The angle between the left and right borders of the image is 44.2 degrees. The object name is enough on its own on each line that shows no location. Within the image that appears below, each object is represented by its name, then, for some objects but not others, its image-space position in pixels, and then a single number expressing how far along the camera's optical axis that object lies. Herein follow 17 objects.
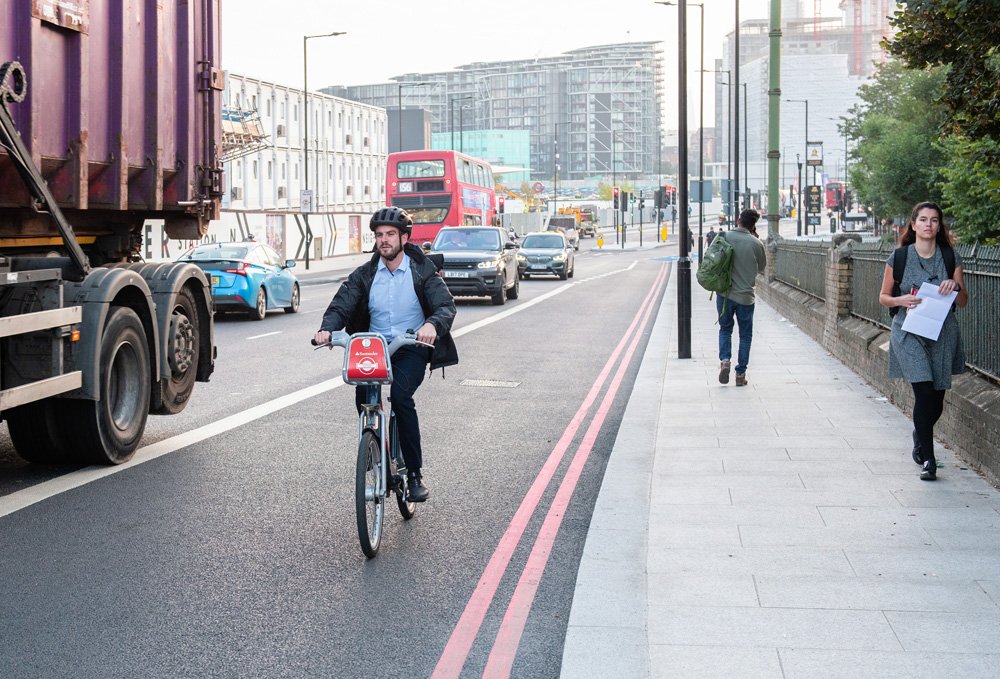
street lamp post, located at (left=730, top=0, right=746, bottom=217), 39.06
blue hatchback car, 22.27
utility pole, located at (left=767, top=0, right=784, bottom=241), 25.45
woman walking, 7.75
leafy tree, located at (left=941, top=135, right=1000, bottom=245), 26.52
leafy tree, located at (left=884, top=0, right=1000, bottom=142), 7.77
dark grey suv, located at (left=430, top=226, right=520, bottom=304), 27.05
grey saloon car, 41.31
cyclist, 6.53
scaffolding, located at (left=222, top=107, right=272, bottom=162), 46.53
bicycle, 5.98
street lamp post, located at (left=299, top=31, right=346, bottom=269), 48.72
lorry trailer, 7.39
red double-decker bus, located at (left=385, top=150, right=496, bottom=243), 41.44
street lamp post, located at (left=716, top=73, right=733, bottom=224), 50.64
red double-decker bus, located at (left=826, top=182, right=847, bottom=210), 116.86
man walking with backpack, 12.84
